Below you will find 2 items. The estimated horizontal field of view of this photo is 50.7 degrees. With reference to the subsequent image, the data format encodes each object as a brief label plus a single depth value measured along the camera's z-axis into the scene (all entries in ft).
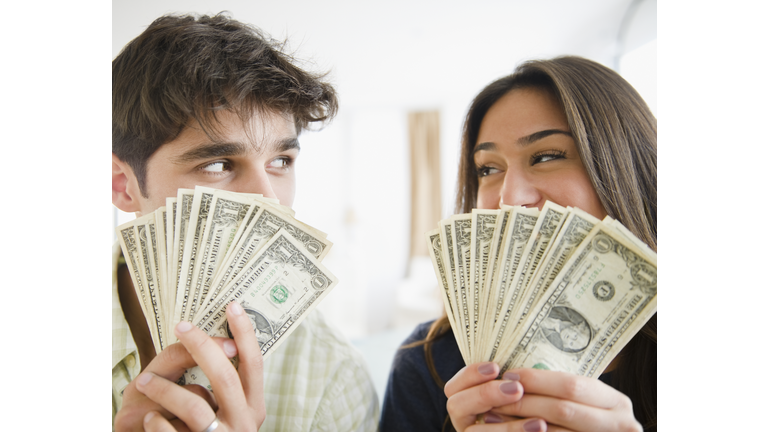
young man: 2.20
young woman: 2.38
